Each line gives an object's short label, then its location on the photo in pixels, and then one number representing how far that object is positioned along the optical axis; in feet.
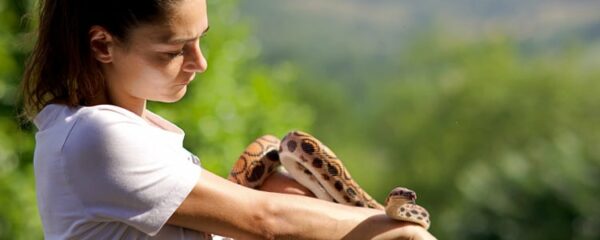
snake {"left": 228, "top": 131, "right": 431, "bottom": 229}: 9.70
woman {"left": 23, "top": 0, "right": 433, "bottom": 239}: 7.55
